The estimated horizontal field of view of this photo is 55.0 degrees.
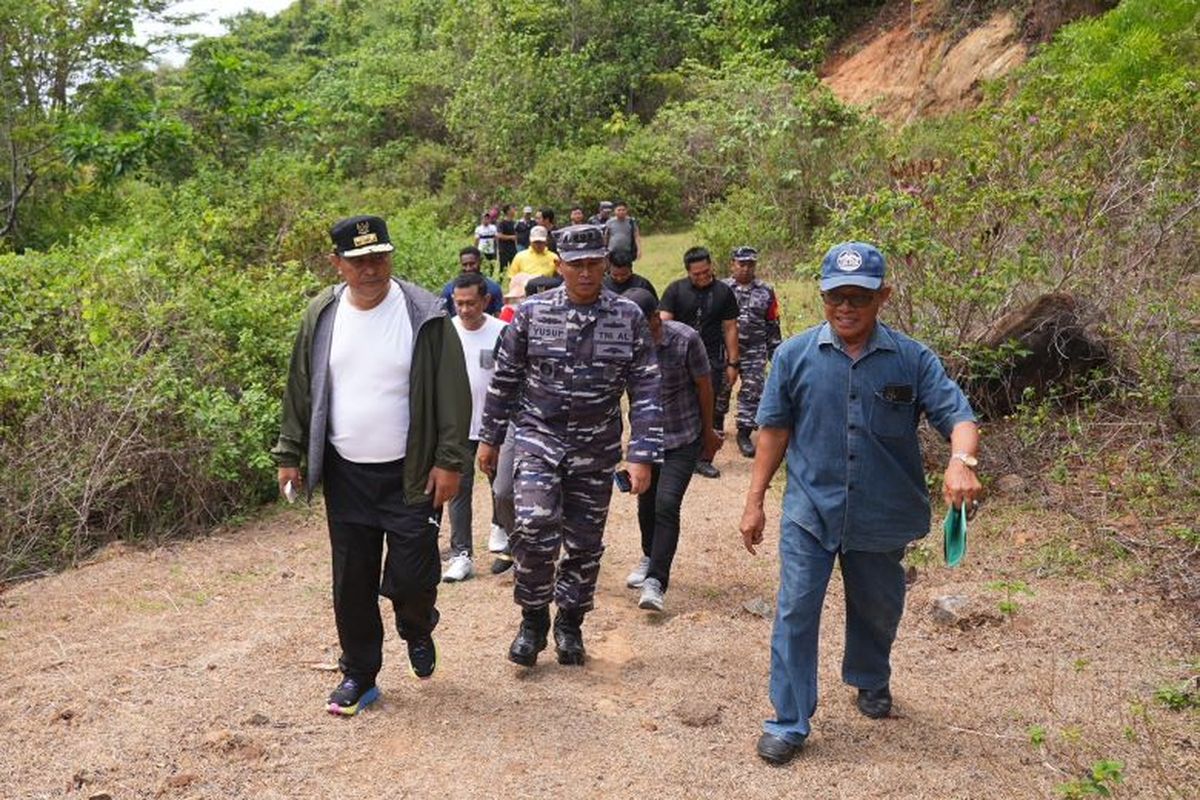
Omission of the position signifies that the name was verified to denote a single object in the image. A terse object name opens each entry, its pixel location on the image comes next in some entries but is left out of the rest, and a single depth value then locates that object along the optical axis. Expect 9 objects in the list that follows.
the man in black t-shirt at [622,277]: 7.77
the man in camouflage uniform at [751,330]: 10.10
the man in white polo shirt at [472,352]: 6.84
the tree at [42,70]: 16.17
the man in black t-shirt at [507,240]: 20.99
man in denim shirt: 4.12
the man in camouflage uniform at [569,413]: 5.00
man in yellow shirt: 11.50
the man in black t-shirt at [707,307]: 9.06
